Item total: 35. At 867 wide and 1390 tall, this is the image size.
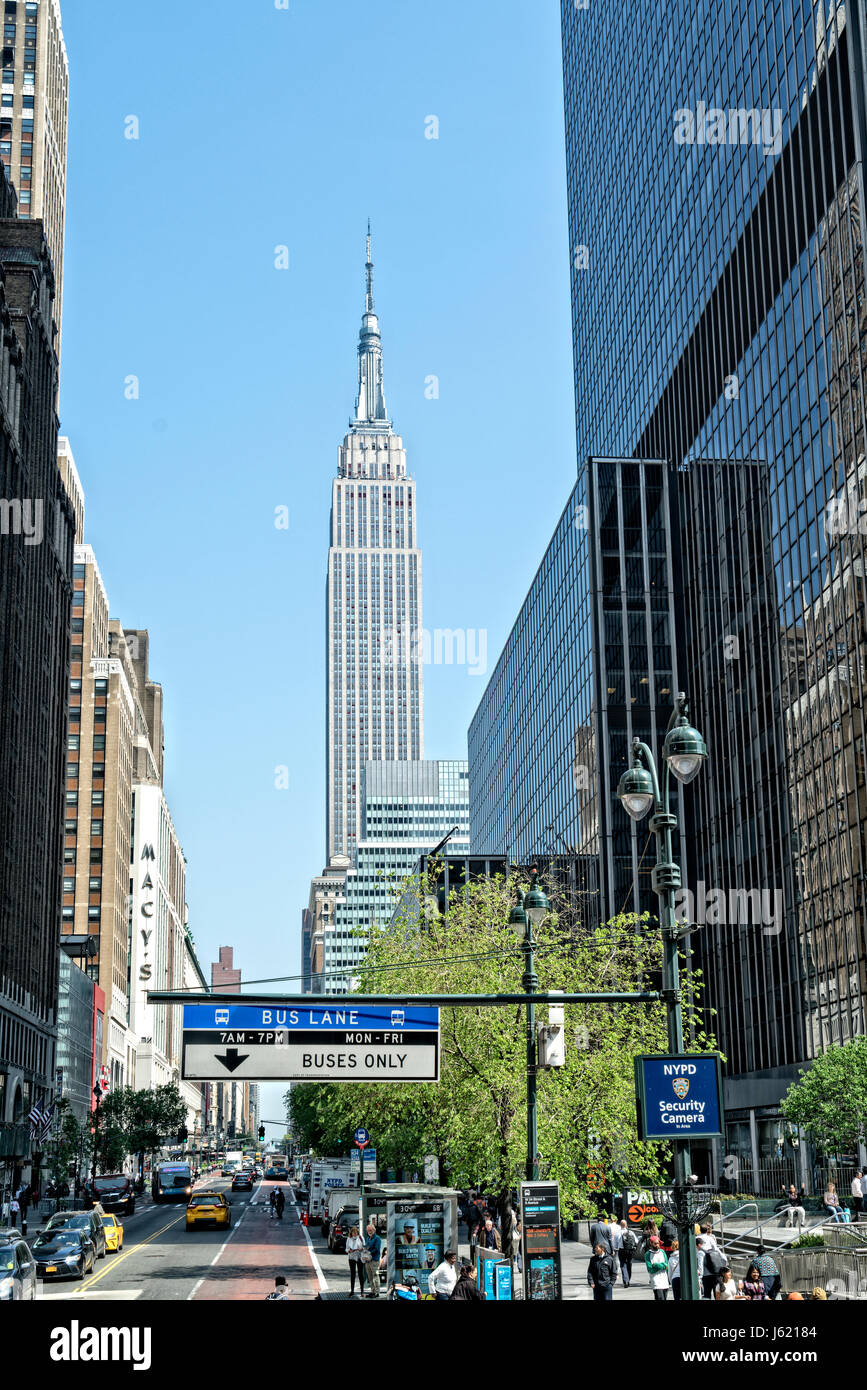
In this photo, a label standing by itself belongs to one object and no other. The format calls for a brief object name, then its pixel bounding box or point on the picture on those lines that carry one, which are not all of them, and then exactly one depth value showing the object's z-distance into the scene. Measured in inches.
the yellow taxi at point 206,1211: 2504.9
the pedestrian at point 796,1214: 1528.1
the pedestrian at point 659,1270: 1157.1
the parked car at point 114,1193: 3282.5
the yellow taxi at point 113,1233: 2018.9
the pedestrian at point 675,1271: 1021.5
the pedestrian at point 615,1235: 1366.6
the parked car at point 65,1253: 1598.2
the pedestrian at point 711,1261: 1043.9
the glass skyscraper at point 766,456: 2551.7
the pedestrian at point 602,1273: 1113.4
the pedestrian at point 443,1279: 1033.5
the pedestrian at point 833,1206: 1563.7
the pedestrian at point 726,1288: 878.4
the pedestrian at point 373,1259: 1368.1
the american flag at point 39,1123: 3284.9
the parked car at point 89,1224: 1817.2
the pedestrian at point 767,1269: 1119.6
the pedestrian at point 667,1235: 1449.3
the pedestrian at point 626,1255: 1412.4
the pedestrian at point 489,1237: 1368.1
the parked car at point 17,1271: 1117.7
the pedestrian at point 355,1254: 1408.7
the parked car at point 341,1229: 2004.2
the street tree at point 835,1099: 1982.0
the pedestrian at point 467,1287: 920.9
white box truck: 2608.3
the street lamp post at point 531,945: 1034.7
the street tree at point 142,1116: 5339.6
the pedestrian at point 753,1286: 943.0
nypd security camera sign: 683.4
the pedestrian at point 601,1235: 1216.2
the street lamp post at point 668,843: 701.3
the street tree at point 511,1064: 1432.1
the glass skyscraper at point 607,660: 3602.4
